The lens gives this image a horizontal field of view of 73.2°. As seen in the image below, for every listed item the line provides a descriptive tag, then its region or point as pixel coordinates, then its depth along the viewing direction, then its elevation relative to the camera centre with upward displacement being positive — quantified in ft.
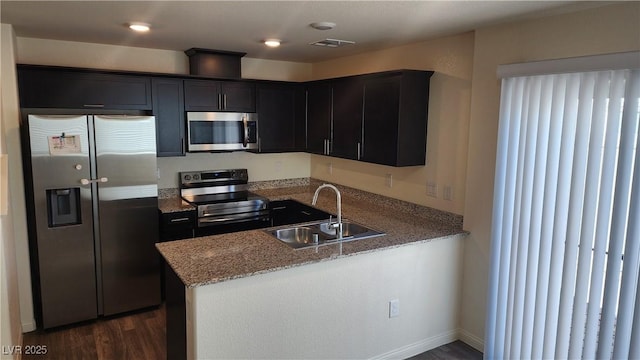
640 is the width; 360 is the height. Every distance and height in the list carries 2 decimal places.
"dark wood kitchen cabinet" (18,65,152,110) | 10.92 +0.94
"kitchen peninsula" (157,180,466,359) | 7.64 -3.26
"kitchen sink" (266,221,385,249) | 9.96 -2.49
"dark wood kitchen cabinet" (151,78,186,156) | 12.61 +0.34
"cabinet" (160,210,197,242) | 12.39 -2.86
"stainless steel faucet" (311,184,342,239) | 9.62 -2.17
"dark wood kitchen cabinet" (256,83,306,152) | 14.39 +0.38
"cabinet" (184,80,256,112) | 13.10 +0.98
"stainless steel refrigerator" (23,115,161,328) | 10.60 -2.29
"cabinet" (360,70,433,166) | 10.78 +0.36
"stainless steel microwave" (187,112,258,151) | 13.30 -0.13
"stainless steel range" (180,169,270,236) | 12.95 -2.33
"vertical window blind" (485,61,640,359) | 7.30 -1.64
